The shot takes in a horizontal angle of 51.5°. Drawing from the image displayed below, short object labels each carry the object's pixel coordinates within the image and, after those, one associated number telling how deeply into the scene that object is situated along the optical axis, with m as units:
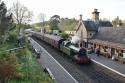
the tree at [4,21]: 27.96
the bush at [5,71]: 11.45
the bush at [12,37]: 32.83
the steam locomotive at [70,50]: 19.07
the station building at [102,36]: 21.24
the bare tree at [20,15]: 45.22
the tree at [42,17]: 93.47
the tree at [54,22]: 63.82
